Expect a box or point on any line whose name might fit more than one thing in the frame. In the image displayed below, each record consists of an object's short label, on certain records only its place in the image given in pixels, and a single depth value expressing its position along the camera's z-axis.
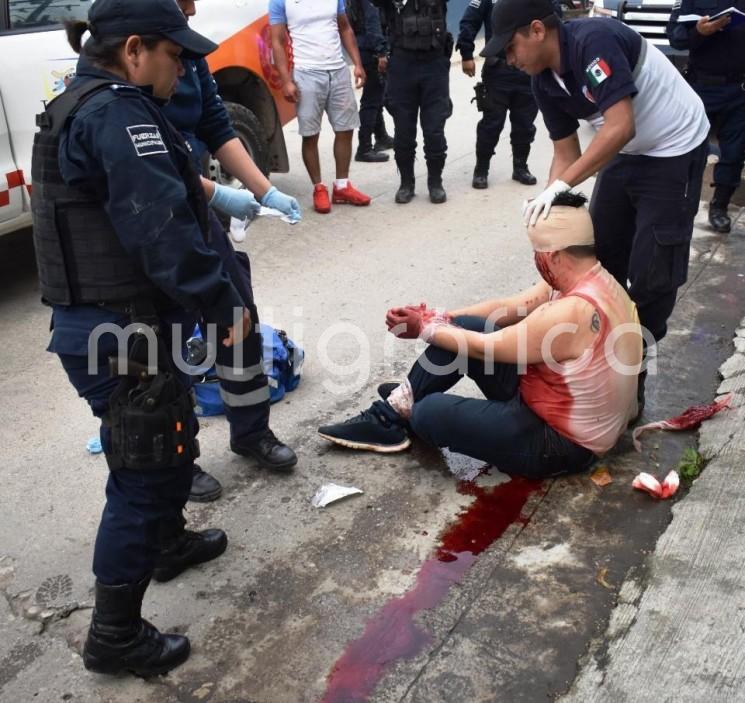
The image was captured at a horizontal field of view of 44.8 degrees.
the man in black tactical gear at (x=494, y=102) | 6.92
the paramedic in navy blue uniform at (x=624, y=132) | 3.26
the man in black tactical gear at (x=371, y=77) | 7.35
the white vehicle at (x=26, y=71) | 4.62
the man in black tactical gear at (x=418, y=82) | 6.52
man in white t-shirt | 6.32
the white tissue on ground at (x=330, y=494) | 3.30
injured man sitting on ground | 3.06
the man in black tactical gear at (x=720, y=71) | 5.66
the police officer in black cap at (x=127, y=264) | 2.20
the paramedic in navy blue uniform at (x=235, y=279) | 3.32
